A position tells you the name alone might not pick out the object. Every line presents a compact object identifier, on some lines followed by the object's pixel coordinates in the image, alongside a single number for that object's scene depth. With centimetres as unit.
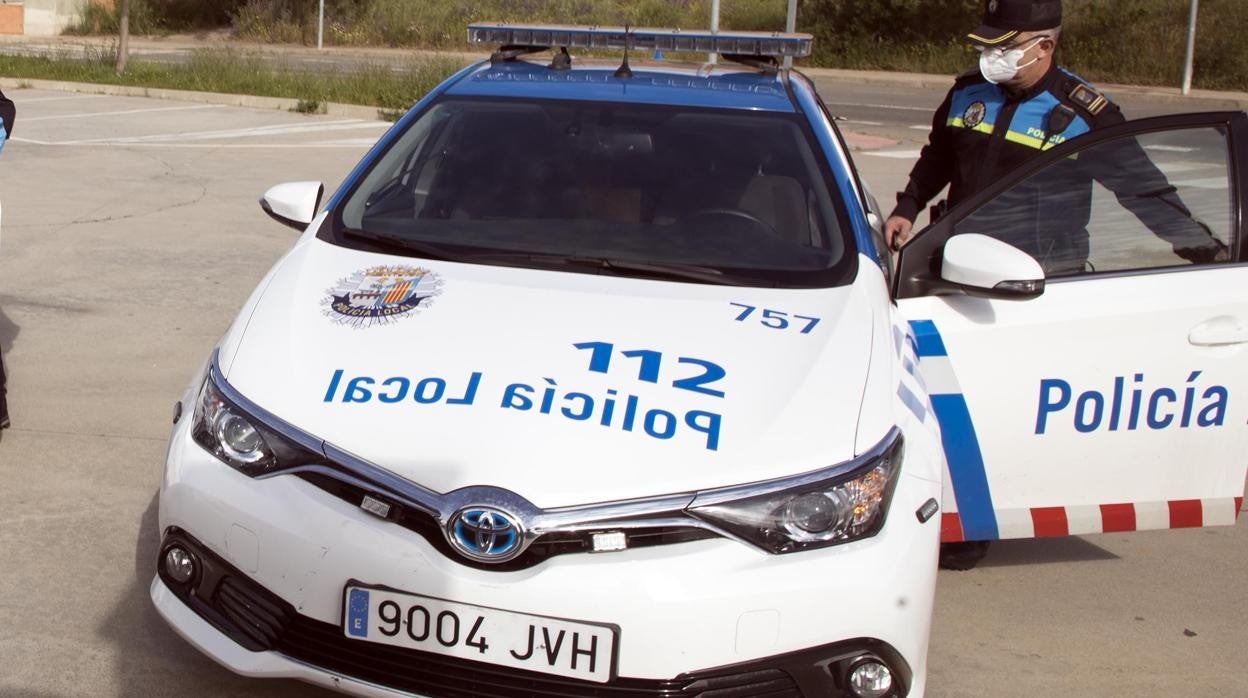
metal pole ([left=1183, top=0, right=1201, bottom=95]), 2523
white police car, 279
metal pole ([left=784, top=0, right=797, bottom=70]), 1424
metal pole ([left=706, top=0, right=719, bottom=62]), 1684
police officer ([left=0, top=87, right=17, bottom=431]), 477
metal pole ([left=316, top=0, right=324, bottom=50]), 3297
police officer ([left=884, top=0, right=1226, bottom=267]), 405
